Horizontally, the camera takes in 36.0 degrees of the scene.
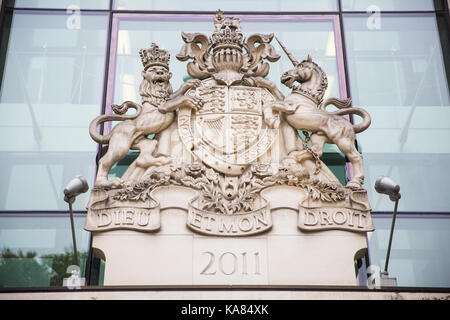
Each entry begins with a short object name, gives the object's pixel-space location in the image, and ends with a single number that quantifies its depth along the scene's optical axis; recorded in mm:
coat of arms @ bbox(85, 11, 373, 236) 8664
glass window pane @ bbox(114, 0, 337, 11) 12383
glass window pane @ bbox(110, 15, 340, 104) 11461
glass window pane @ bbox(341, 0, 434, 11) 12273
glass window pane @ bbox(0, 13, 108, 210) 10312
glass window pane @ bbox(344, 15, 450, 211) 10438
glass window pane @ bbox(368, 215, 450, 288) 9570
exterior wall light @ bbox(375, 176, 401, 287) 8367
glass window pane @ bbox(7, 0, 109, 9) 12180
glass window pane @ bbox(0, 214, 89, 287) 9469
